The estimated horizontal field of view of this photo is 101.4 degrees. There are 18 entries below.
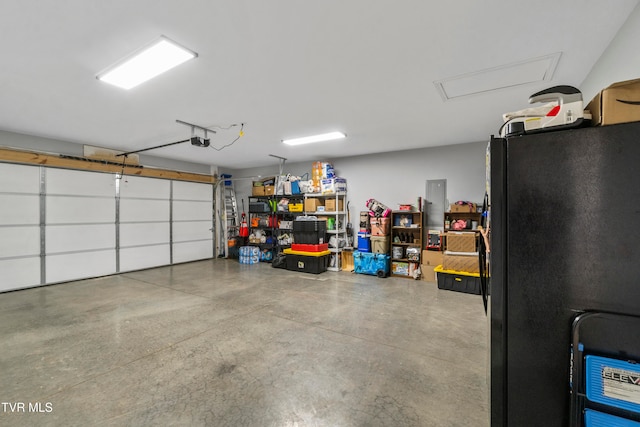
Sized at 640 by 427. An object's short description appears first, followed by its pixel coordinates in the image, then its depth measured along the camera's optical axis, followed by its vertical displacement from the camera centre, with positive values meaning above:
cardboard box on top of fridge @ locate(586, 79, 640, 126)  0.94 +0.41
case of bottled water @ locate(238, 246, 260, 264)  7.58 -1.18
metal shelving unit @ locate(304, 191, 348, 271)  6.50 -0.12
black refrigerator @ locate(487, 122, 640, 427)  0.94 -0.21
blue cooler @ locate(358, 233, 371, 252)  6.15 -0.66
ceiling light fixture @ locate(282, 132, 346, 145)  4.88 +1.49
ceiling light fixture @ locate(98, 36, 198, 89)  2.27 +1.44
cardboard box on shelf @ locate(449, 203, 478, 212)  5.20 +0.14
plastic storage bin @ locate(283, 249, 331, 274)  6.25 -1.15
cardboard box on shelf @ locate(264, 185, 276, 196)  7.67 +0.72
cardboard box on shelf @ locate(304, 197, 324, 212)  6.76 +0.26
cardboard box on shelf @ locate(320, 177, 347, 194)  6.44 +0.72
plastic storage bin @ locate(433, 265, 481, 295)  4.67 -1.22
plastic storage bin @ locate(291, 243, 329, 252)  6.36 -0.82
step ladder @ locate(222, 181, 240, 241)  8.53 +0.11
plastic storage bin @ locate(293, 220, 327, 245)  6.38 -0.44
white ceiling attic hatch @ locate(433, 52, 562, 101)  2.48 +1.43
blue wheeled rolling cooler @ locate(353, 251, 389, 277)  5.84 -1.13
